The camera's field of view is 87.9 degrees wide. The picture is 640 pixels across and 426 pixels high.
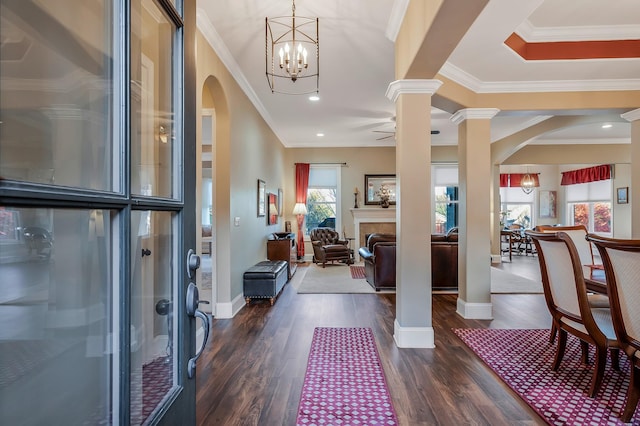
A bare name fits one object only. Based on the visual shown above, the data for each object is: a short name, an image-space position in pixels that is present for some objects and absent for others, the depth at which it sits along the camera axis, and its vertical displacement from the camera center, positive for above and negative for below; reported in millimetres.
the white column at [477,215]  3881 -13
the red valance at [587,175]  9141 +1173
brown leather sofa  5164 -790
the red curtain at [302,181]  8570 +840
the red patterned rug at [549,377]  1988 -1193
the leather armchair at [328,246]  7520 -759
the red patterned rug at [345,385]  1983 -1210
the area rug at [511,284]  5215 -1188
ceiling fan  6909 +1755
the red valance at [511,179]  11055 +1166
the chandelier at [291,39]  2977 +1795
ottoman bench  4438 -957
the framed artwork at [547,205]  11039 +287
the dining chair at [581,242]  3537 -301
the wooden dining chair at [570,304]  2088 -627
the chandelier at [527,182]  10365 +1007
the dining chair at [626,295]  1713 -434
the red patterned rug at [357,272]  6316 -1201
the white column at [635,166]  3822 +572
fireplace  8453 -212
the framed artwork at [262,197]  5477 +275
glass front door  512 -2
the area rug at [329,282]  5237 -1207
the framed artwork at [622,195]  8539 +505
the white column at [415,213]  3035 +7
